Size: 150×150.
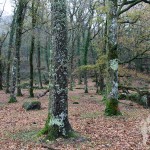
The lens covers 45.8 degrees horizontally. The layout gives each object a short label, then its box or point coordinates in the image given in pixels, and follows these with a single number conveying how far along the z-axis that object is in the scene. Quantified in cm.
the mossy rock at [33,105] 1229
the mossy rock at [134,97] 1485
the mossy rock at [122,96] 1624
